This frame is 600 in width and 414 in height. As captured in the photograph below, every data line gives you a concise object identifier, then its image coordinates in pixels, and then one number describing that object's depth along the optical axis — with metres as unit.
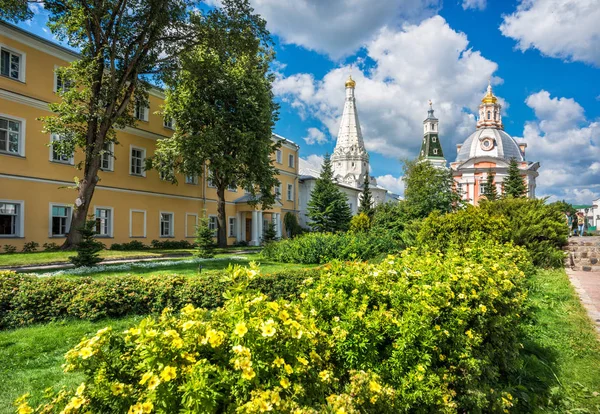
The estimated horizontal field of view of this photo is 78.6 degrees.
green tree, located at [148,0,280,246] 22.00
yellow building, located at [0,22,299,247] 17.30
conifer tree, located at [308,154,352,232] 38.00
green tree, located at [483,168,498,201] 48.65
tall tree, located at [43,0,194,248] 15.88
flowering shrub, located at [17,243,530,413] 1.70
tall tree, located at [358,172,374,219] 47.86
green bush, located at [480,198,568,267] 11.52
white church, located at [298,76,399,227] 68.12
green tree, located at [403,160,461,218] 22.95
